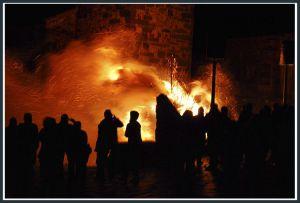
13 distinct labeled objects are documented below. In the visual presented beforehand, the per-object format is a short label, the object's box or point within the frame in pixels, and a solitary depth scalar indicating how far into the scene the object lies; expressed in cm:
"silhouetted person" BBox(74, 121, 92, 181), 1101
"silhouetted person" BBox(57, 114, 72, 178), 1086
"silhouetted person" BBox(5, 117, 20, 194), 1063
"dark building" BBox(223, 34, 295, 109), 1672
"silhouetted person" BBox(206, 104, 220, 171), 1221
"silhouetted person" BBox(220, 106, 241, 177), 1192
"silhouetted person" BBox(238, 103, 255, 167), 1173
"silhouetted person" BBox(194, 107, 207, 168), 1219
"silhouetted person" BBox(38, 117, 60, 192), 1077
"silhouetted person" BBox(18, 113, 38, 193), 1058
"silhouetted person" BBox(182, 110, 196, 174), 1202
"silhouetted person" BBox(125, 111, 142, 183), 1094
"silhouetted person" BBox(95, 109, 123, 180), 1118
